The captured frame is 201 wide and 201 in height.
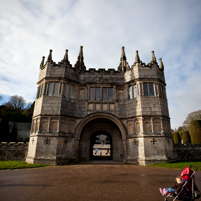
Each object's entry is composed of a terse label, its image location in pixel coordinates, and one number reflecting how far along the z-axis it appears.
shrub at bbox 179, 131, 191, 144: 25.15
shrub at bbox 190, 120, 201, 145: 21.04
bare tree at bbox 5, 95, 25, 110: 55.79
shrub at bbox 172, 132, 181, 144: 27.86
